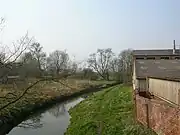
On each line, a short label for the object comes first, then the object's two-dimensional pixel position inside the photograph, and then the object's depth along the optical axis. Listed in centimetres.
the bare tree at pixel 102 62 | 4661
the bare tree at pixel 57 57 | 4406
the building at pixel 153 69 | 1344
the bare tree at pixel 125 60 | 4100
